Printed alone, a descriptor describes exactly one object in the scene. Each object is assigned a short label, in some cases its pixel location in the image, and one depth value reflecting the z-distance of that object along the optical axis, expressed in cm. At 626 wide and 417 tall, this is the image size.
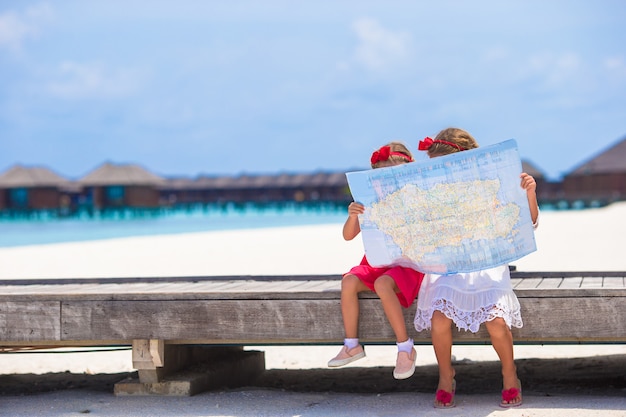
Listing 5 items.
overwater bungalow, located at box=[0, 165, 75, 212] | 4984
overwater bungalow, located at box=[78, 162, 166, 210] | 5125
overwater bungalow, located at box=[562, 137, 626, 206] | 4822
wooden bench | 371
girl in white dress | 354
